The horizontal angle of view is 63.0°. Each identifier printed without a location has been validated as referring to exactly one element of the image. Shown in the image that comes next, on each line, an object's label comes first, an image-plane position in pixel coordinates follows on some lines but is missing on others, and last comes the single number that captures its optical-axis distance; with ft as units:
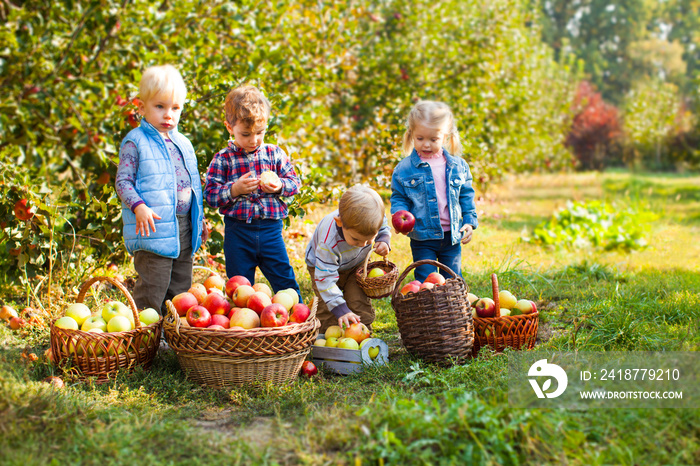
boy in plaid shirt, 11.51
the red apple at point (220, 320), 9.85
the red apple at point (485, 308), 10.83
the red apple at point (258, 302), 10.22
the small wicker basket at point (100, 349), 9.56
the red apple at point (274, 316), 9.77
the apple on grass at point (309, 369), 10.28
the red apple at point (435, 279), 10.85
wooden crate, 10.34
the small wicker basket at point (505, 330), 10.44
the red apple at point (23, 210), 12.52
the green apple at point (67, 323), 9.93
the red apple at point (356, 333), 10.75
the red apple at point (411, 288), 10.48
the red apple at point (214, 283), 11.91
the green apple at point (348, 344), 10.50
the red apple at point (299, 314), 10.19
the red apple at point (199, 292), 10.91
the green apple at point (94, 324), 10.05
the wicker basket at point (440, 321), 10.02
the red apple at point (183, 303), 10.38
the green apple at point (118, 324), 9.98
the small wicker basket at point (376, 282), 11.21
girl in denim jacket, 12.39
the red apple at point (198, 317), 9.70
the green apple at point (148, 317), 10.60
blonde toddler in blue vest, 10.99
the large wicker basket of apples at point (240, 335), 9.29
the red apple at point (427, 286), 10.28
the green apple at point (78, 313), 10.36
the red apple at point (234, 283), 11.03
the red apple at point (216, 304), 10.30
